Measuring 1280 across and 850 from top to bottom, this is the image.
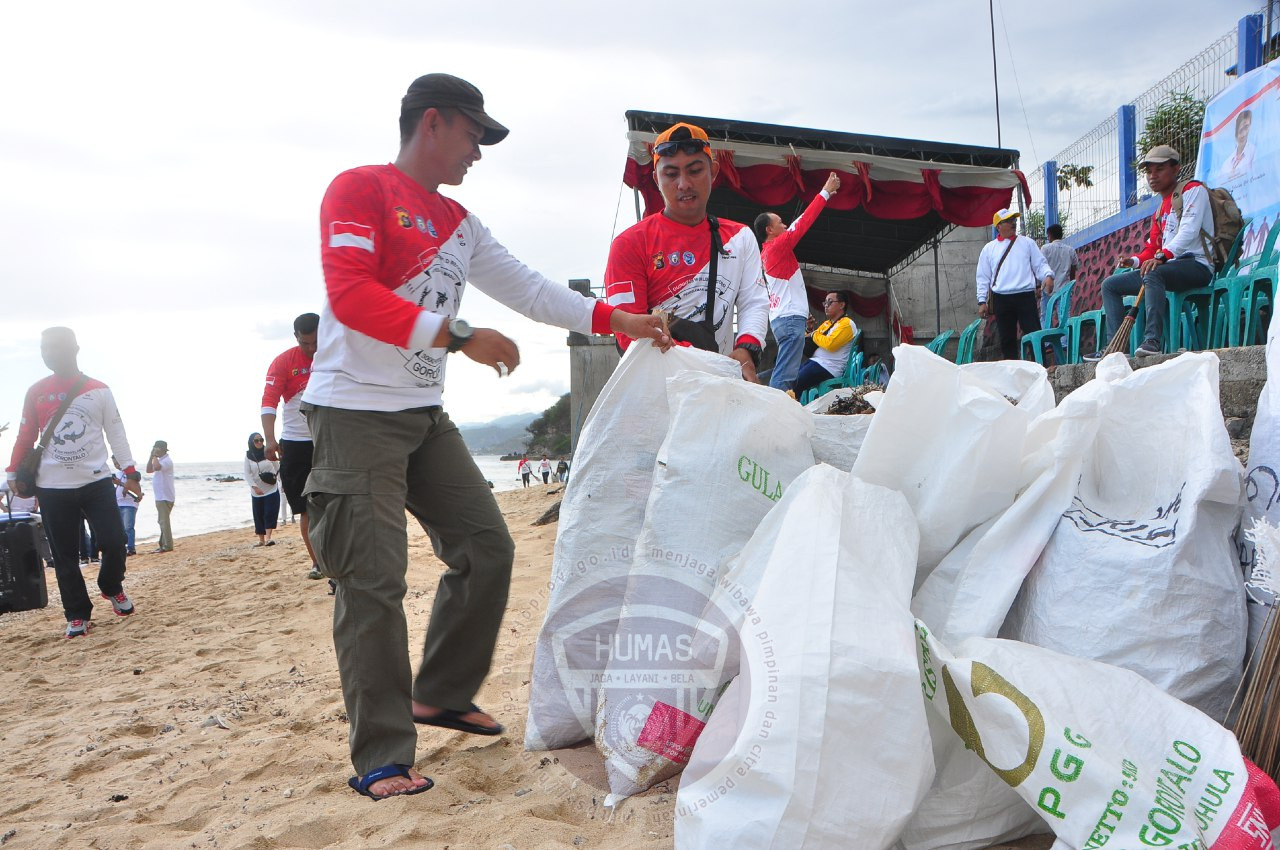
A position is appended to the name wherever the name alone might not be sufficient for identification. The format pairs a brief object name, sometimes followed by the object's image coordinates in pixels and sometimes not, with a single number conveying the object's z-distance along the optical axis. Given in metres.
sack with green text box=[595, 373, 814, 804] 1.46
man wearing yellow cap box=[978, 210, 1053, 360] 6.00
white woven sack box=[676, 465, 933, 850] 1.08
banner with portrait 5.60
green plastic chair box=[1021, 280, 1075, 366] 5.37
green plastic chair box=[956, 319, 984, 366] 5.99
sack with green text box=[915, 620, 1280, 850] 1.01
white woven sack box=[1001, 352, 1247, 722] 1.26
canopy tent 7.09
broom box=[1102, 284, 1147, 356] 4.29
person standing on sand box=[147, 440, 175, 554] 9.65
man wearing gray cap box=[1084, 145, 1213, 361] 4.08
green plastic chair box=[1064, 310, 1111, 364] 4.90
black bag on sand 4.17
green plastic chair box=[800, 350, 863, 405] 6.79
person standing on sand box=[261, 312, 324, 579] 4.32
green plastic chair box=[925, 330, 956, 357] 7.78
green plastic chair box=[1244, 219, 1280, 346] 3.57
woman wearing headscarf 8.29
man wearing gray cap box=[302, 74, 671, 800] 1.70
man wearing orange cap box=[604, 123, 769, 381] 2.44
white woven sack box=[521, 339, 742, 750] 1.72
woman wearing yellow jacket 6.41
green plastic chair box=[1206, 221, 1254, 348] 3.79
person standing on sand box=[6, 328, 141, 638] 4.14
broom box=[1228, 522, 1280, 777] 1.16
